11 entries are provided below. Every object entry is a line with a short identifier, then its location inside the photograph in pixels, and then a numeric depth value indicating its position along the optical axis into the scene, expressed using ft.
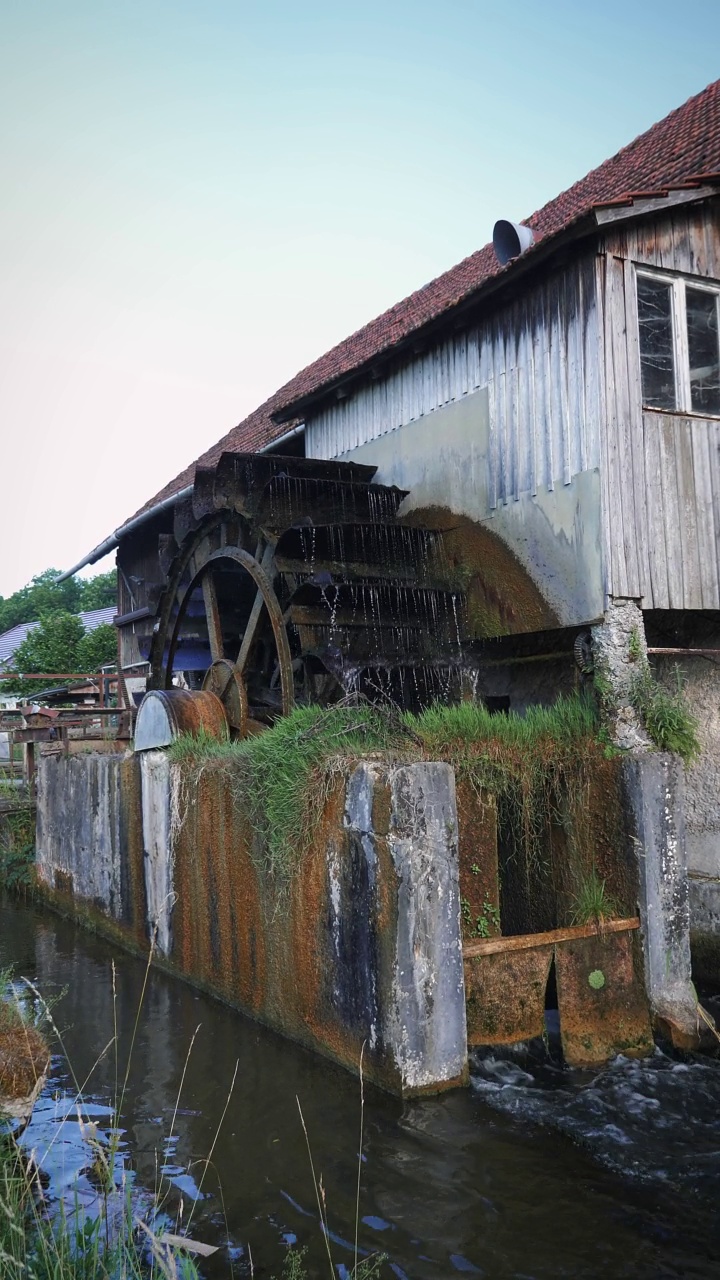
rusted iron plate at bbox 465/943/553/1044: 14.94
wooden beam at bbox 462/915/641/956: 14.88
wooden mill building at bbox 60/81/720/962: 19.56
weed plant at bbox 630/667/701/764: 18.12
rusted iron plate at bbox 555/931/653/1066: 15.46
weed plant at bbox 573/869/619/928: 16.12
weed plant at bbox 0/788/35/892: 33.49
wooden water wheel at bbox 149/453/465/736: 24.85
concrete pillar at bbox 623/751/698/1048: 16.33
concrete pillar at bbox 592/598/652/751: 18.45
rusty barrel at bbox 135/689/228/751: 23.31
